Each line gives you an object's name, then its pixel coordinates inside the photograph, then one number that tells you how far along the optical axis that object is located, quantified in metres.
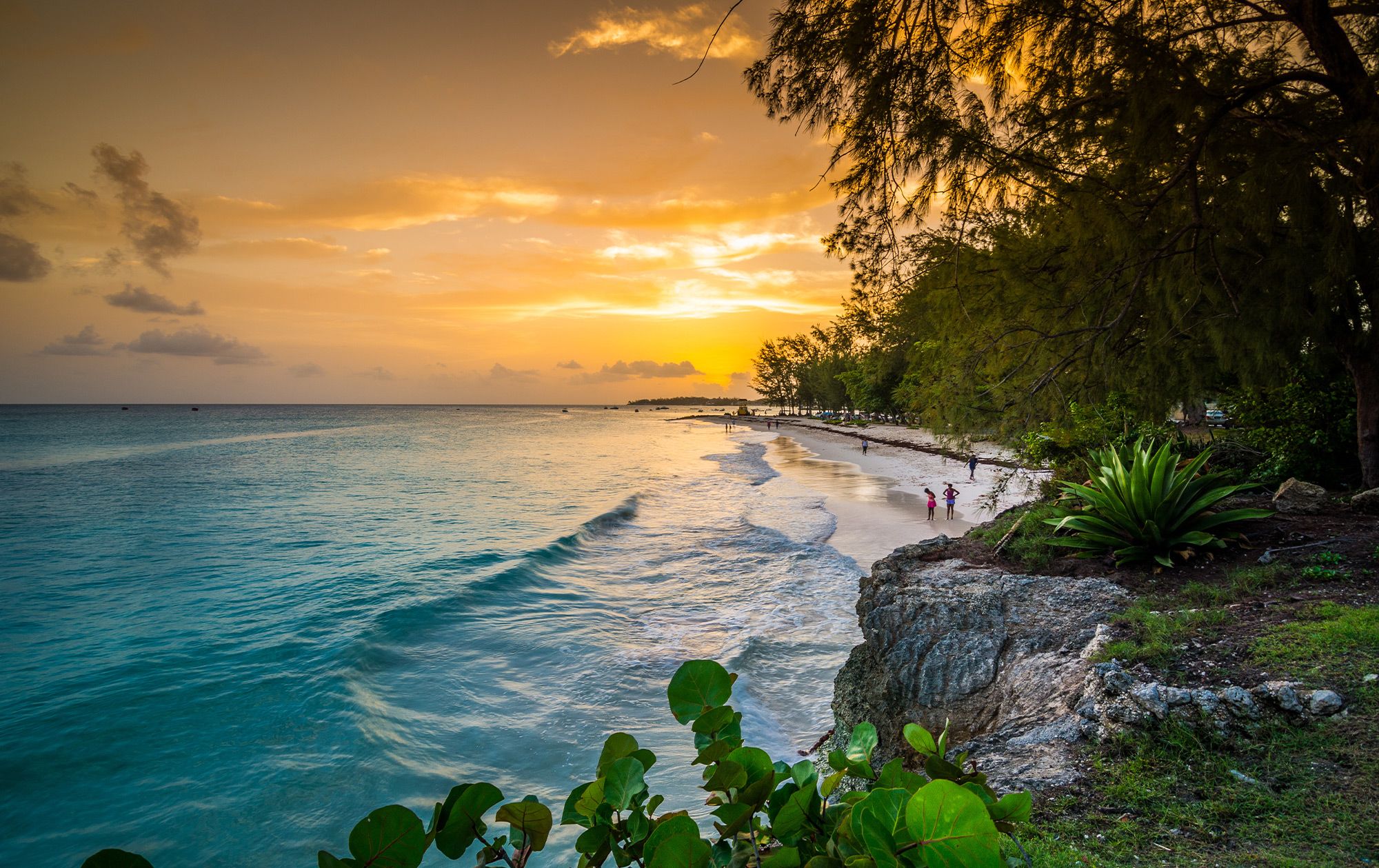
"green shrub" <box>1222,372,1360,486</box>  7.43
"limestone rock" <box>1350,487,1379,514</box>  5.86
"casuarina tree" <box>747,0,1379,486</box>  4.67
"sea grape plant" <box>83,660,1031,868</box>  0.70
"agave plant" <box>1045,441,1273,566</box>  5.49
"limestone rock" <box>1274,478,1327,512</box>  6.11
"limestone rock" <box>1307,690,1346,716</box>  2.99
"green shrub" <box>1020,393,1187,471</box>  8.64
